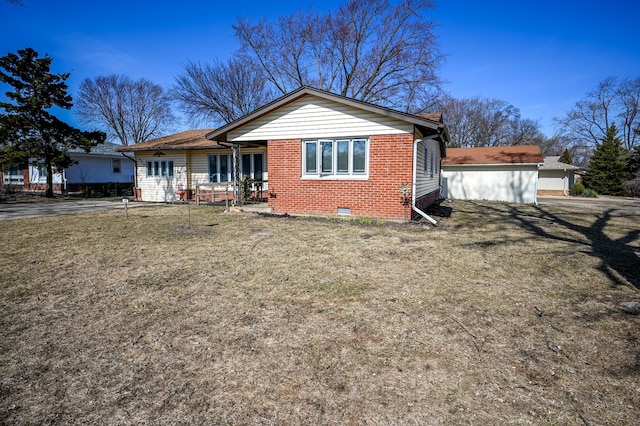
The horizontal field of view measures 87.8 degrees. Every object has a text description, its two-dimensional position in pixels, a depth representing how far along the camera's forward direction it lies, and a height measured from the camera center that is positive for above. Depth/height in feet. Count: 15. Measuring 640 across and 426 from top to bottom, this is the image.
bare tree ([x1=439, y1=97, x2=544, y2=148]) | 147.54 +29.86
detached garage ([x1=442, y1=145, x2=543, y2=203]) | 65.31 +3.47
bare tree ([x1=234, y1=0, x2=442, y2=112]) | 82.94 +34.59
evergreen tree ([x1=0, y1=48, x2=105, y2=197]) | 67.97 +13.93
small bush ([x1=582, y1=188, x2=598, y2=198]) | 94.12 -0.41
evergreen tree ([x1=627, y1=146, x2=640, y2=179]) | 106.01 +9.54
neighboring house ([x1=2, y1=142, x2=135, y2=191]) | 88.22 +4.40
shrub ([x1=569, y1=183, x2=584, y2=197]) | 97.60 +0.44
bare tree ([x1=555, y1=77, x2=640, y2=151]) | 138.10 +31.77
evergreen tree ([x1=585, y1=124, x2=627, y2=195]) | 106.01 +7.65
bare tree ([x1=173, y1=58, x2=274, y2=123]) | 99.96 +29.16
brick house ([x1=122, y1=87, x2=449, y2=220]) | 32.89 +4.00
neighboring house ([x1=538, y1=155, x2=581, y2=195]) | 98.94 +3.82
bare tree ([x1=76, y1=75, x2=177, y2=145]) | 133.28 +33.37
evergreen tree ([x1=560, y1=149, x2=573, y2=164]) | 120.78 +11.91
